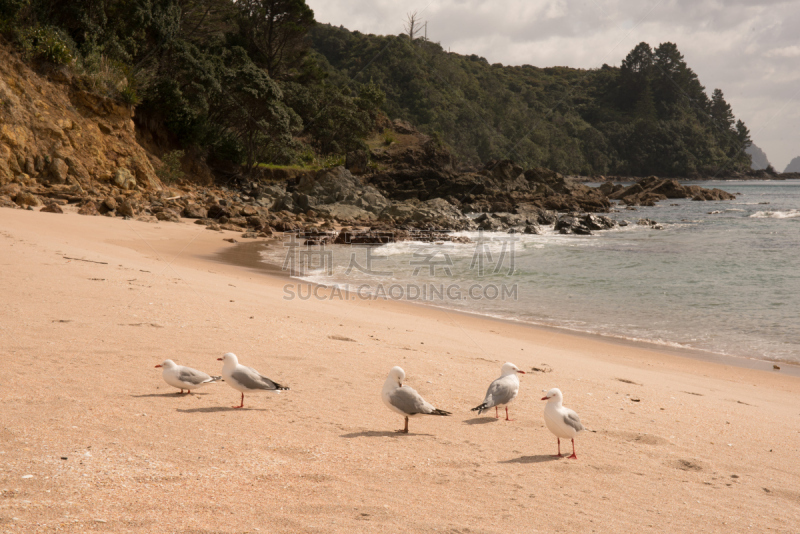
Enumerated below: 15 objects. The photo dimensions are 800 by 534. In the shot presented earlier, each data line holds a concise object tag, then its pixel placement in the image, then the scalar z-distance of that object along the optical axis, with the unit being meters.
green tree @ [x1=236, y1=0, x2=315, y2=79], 42.59
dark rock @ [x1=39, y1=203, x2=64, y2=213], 16.00
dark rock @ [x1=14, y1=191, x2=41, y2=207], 16.16
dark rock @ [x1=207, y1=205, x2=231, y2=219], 22.27
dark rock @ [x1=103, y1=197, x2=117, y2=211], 17.98
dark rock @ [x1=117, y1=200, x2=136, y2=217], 18.20
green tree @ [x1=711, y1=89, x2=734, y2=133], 121.31
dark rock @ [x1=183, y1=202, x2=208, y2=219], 21.23
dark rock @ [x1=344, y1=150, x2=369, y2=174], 44.16
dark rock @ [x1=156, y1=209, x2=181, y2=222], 19.46
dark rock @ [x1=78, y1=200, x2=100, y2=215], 17.11
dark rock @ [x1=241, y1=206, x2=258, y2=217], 23.21
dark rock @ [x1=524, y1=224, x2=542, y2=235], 28.05
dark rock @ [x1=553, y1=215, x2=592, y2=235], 28.42
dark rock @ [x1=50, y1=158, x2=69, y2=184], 19.50
